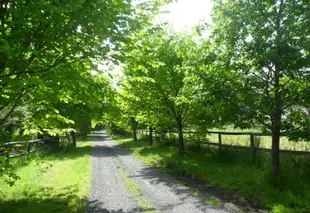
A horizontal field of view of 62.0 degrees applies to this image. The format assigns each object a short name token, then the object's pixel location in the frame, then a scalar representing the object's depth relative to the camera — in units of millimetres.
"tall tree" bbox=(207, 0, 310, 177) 6457
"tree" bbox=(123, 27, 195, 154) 15023
